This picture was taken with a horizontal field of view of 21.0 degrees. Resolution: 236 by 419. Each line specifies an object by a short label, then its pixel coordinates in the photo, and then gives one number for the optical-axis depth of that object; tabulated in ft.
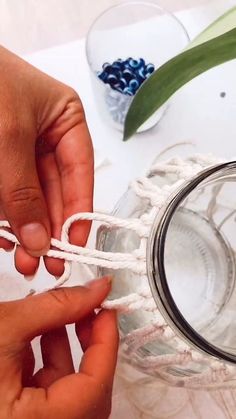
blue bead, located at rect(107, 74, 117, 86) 1.86
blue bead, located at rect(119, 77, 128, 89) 1.86
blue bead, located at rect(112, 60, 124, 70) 1.90
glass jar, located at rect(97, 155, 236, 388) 1.13
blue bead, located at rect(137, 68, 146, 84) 1.88
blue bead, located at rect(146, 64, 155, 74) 1.91
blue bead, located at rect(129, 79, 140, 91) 1.87
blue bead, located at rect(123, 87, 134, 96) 1.83
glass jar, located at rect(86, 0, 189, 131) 1.82
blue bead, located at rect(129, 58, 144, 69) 1.91
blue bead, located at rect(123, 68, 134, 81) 1.87
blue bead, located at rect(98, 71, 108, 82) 1.86
